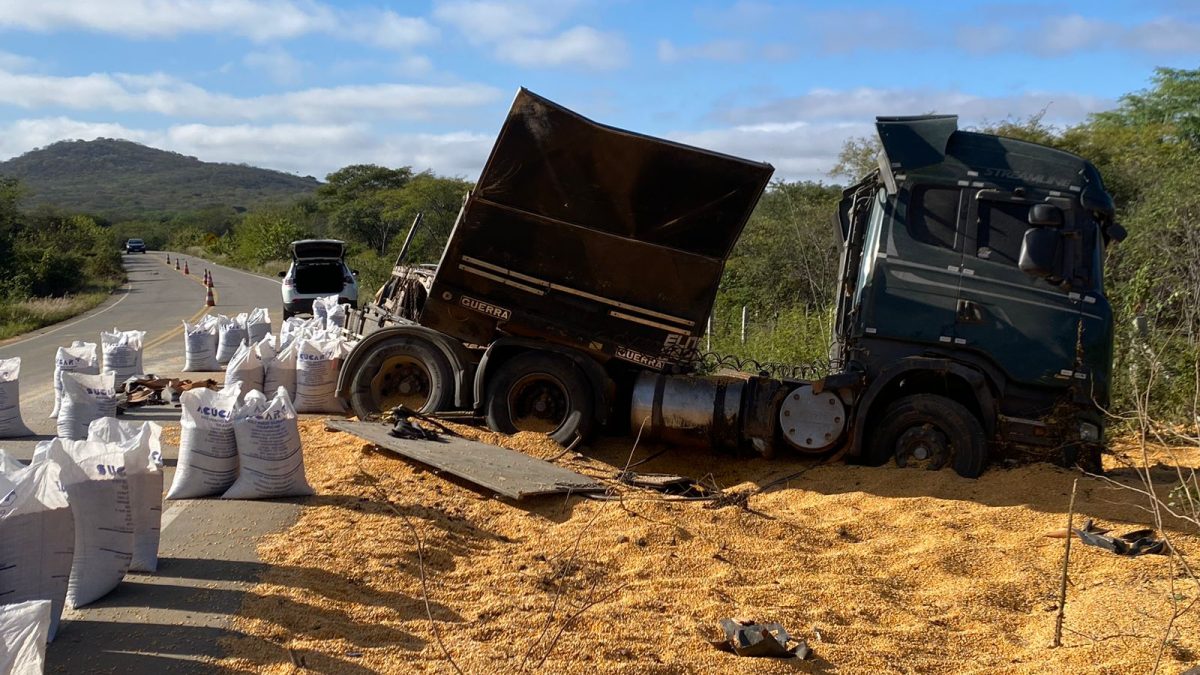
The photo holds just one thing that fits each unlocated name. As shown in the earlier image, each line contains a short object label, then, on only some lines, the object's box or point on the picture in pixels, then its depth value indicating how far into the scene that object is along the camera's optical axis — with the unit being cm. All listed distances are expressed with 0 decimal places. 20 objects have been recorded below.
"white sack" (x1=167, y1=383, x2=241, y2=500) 641
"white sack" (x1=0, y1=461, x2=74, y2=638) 405
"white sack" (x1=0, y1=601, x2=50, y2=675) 311
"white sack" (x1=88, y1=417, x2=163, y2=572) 494
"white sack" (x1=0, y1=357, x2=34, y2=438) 884
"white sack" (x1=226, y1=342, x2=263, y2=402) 965
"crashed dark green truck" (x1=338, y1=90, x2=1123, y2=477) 777
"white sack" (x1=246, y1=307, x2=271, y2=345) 1353
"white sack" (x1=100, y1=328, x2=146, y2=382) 1121
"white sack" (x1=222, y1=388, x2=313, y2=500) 639
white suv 1966
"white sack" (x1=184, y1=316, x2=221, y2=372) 1359
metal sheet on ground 705
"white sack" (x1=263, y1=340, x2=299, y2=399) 991
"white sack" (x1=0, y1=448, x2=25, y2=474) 429
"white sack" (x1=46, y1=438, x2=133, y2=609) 461
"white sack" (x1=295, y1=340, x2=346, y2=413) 995
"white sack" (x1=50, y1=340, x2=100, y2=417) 949
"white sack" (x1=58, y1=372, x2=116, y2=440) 802
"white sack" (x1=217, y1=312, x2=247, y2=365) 1366
